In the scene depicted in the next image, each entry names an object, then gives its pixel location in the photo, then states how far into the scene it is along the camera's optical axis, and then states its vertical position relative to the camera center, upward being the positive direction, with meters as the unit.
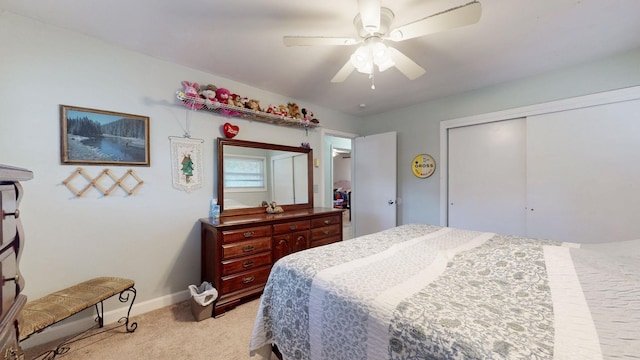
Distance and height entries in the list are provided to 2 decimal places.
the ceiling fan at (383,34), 1.24 +0.88
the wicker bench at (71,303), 1.36 -0.80
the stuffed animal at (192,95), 2.30 +0.83
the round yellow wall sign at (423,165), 3.41 +0.18
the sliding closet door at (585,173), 2.18 +0.03
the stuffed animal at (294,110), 3.16 +0.93
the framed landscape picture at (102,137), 1.85 +0.37
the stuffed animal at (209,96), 2.39 +0.86
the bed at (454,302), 0.70 -0.48
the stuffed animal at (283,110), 3.00 +0.89
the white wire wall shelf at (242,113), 2.33 +0.77
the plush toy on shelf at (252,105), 2.70 +0.86
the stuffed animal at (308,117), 3.27 +0.88
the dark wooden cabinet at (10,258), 0.71 -0.25
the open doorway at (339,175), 4.51 +0.09
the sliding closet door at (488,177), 2.80 +0.00
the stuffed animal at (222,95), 2.49 +0.90
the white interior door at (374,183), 3.75 -0.08
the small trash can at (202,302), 2.02 -1.05
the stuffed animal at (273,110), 2.89 +0.86
